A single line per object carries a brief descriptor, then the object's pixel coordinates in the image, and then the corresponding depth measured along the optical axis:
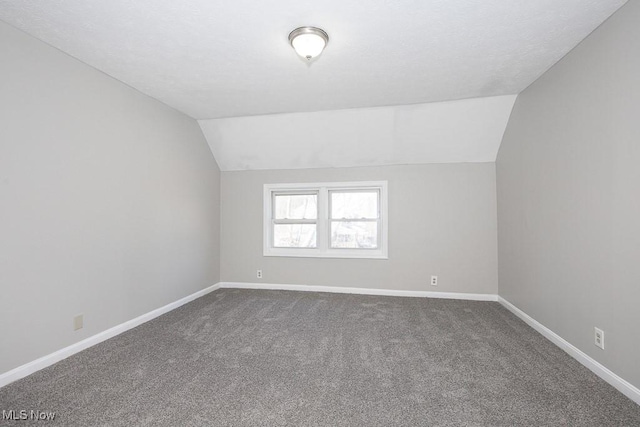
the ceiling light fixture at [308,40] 2.10
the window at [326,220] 4.50
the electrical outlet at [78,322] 2.48
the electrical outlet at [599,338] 2.10
